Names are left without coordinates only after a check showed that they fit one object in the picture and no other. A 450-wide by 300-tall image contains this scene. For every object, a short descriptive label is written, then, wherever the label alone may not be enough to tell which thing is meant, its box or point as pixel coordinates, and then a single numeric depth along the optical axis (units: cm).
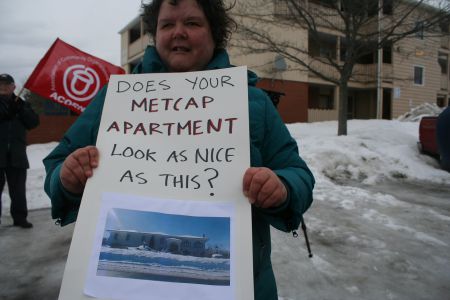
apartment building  1891
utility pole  1995
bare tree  1014
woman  106
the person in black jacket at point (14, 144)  441
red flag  498
